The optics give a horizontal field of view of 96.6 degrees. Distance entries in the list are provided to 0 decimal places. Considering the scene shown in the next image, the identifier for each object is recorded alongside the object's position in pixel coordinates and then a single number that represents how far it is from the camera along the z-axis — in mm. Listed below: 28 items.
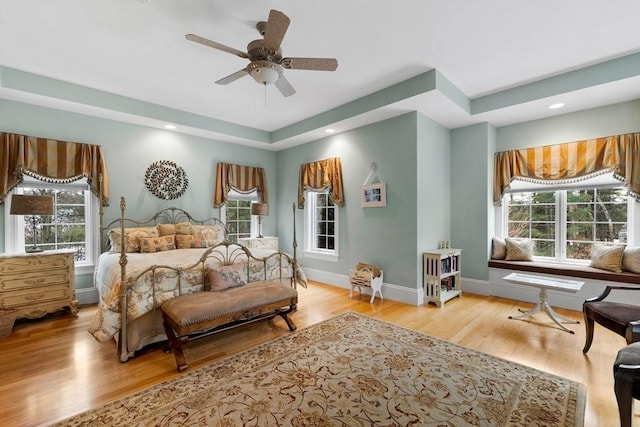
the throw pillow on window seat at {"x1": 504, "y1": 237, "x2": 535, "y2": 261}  4438
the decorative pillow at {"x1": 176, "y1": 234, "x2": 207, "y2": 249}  4398
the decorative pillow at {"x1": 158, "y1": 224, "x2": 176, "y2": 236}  4492
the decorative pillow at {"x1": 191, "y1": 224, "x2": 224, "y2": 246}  4691
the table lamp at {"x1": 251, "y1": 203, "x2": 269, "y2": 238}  5555
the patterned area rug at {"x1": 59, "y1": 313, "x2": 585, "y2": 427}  1840
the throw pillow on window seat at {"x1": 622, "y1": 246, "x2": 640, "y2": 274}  3525
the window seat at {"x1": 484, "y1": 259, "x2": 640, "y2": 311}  3570
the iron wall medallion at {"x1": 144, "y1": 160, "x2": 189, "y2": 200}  4762
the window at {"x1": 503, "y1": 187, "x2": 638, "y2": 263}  3879
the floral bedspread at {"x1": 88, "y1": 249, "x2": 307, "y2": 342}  2531
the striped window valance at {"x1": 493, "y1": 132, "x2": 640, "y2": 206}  3625
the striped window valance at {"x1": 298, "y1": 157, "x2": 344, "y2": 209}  5086
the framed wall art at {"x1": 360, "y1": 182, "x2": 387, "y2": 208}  4434
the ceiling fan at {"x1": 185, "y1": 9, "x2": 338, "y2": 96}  2252
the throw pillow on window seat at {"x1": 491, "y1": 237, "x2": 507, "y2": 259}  4609
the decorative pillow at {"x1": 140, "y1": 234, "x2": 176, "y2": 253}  4066
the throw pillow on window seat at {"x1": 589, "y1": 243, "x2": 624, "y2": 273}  3676
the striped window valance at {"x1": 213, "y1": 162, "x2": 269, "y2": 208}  5473
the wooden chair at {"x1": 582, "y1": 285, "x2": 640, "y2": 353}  2154
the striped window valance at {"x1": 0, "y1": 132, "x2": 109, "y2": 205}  3594
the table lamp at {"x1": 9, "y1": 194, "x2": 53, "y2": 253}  3274
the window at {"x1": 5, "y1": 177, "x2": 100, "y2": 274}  3771
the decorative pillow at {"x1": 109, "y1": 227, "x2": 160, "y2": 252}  4059
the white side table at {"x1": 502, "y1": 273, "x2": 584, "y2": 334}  3057
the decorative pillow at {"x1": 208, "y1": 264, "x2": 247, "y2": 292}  3012
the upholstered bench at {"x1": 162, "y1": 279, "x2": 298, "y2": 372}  2475
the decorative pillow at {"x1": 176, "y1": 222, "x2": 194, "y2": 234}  4625
